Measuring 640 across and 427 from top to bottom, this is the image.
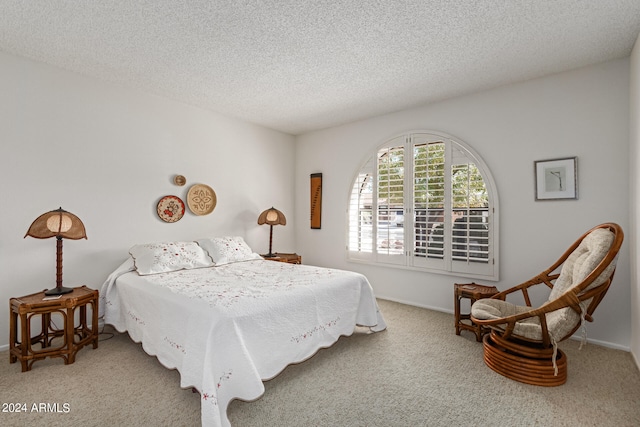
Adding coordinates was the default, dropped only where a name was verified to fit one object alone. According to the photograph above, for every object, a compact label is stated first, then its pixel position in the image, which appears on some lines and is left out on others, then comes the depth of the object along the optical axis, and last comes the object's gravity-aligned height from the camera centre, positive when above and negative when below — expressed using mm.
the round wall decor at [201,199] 4027 +168
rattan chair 2158 -793
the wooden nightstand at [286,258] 4379 -634
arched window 3599 +57
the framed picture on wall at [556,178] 3061 +344
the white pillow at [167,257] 3158 -473
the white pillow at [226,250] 3742 -455
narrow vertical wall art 5129 +202
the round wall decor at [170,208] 3765 +46
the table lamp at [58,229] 2586 -149
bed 1938 -756
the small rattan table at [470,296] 3012 -796
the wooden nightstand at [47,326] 2398 -933
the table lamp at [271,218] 4527 -82
